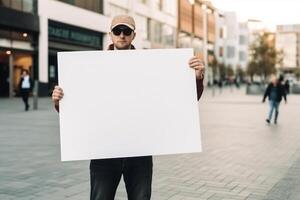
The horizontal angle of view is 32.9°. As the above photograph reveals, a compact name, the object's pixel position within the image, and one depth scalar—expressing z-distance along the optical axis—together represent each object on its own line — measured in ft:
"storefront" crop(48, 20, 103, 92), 118.32
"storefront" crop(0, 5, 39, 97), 101.31
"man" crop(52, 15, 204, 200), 11.28
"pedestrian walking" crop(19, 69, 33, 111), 70.34
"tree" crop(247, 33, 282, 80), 196.65
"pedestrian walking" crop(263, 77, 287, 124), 57.16
